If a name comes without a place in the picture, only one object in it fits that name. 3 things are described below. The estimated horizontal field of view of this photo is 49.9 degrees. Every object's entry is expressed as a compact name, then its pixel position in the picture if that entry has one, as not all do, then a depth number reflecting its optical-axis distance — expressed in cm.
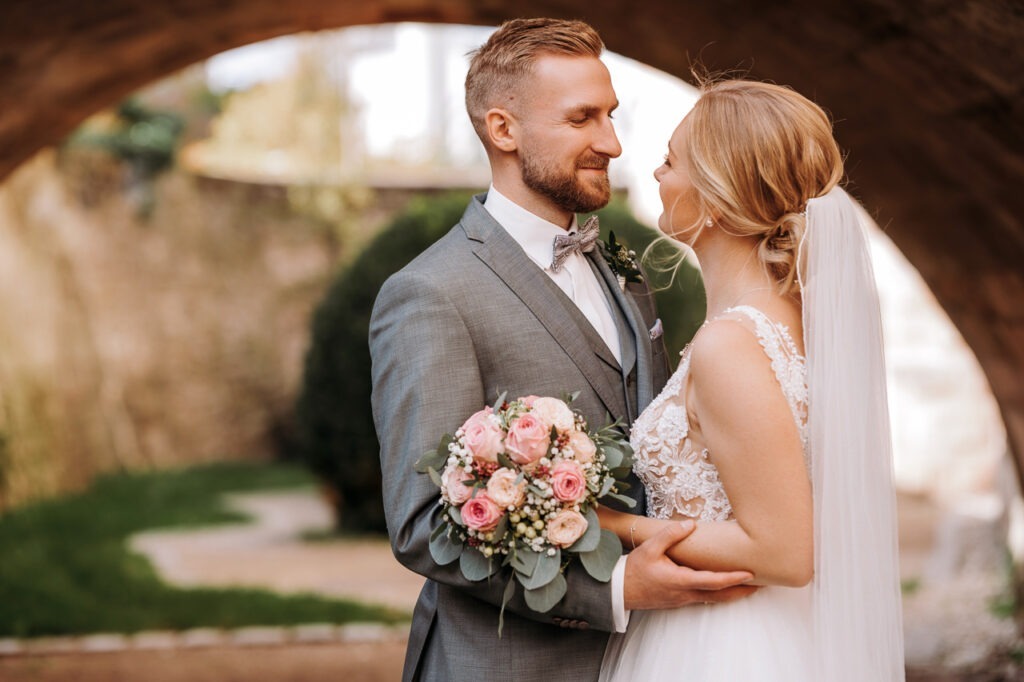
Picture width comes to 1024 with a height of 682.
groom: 226
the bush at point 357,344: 956
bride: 222
